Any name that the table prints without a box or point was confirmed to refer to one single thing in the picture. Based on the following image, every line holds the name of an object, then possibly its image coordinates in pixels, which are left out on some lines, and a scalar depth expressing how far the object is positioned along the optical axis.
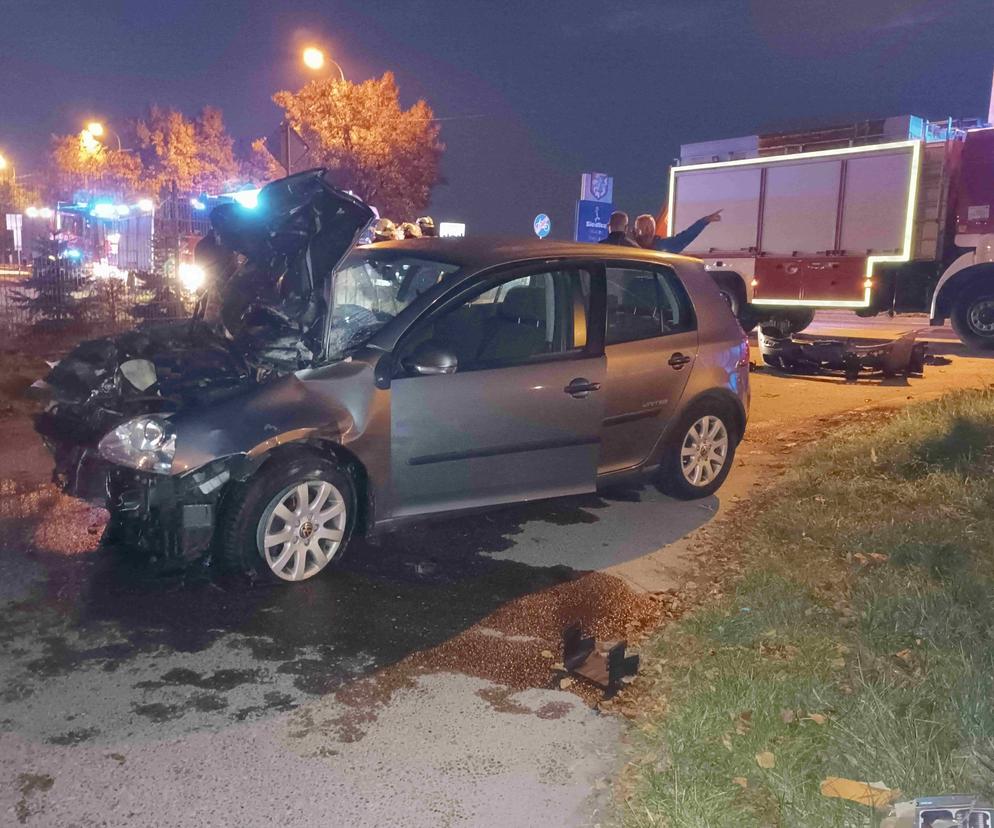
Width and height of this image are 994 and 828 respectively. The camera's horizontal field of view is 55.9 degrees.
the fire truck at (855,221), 14.30
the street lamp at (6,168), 56.18
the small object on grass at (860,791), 2.83
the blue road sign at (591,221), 14.93
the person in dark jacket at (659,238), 9.32
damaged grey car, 4.49
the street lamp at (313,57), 17.80
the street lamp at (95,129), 50.12
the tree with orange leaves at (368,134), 36.50
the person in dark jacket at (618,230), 9.20
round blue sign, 18.58
